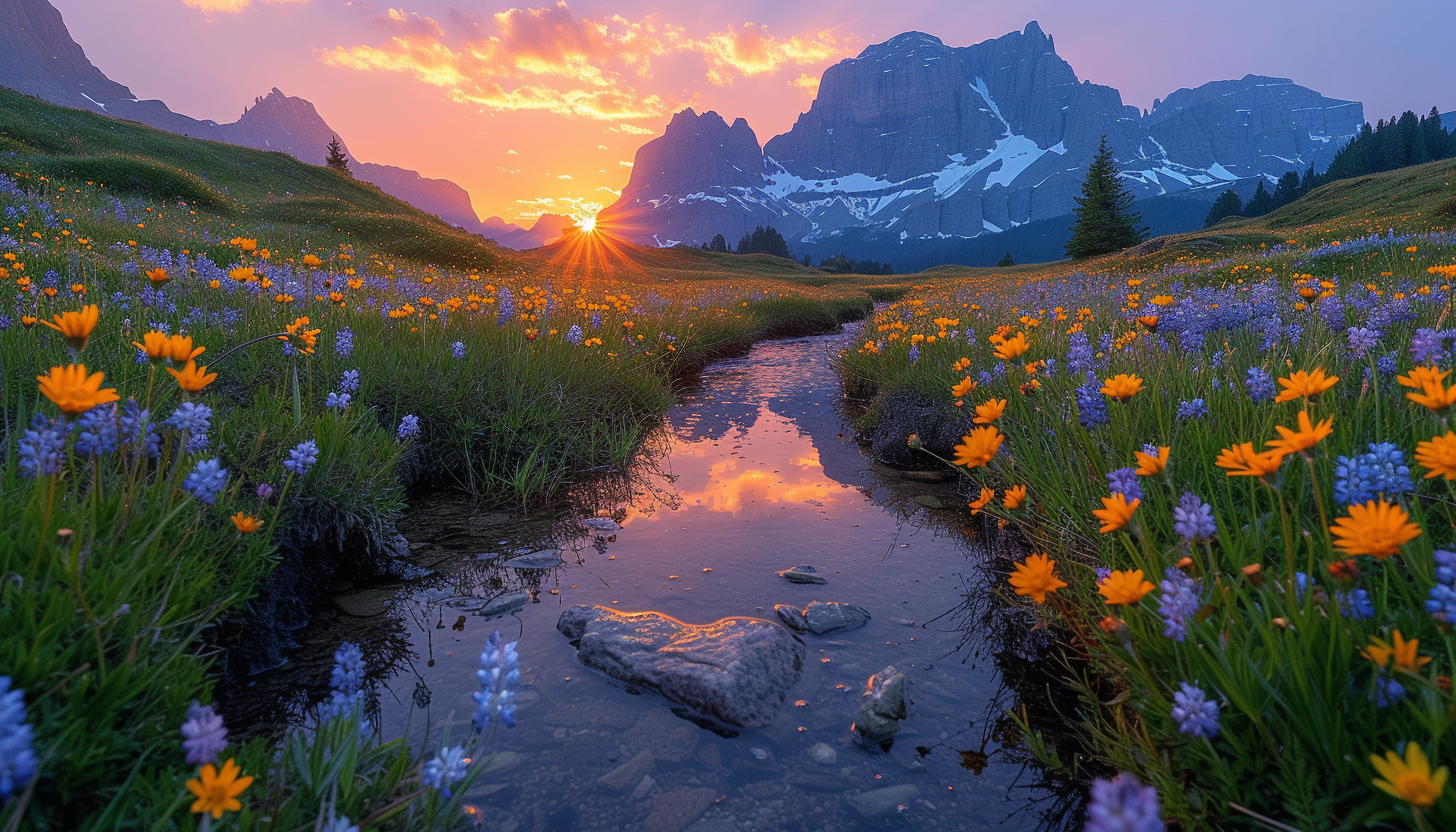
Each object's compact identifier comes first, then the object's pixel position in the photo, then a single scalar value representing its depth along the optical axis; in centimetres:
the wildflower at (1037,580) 166
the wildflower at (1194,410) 247
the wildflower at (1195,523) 153
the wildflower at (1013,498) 196
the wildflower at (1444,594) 112
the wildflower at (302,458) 223
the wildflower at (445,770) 136
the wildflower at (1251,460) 137
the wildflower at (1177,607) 141
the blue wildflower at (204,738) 117
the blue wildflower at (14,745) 90
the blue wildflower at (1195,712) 135
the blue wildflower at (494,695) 138
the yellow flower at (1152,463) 159
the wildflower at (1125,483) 180
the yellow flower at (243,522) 188
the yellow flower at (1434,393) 132
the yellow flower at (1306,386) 157
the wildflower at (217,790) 108
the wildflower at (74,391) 137
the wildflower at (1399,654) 109
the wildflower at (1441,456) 117
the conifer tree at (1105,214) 4656
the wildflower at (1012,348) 258
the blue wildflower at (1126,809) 70
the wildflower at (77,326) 149
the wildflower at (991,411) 221
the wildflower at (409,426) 359
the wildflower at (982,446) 204
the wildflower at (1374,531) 112
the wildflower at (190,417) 186
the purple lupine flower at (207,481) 183
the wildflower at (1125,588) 138
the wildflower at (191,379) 173
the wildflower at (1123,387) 203
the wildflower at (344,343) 411
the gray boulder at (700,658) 245
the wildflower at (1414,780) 84
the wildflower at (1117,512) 148
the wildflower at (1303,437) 134
